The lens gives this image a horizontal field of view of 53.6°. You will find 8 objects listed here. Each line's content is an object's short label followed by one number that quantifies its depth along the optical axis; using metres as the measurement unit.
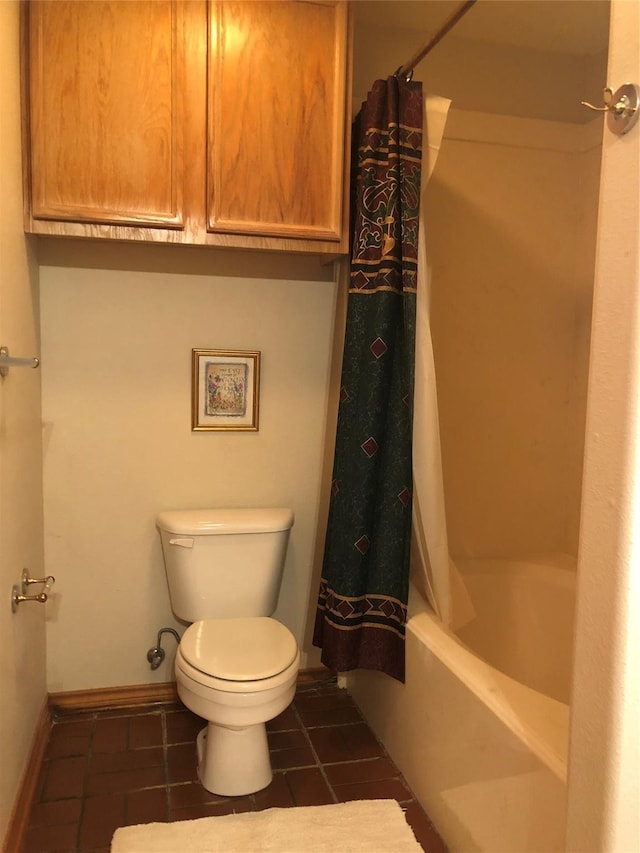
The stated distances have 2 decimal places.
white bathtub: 1.32
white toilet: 1.74
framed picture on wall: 2.26
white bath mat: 1.64
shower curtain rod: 1.57
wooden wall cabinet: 1.78
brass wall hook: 0.94
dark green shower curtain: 1.81
